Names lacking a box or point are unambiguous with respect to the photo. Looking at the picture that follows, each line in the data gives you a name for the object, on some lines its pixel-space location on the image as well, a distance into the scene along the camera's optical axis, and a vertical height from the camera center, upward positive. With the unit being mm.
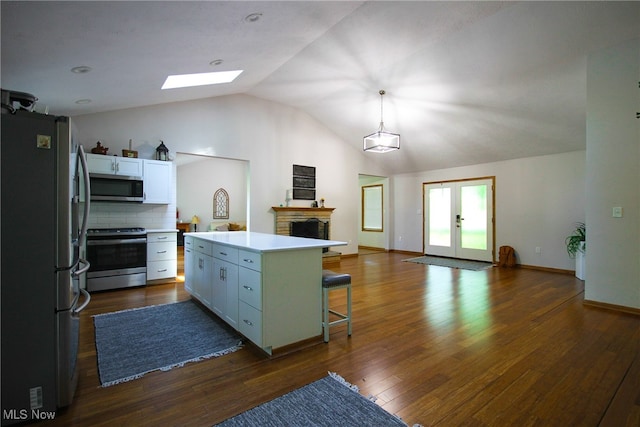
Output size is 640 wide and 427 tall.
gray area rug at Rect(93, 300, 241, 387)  2217 -1157
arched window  10445 +231
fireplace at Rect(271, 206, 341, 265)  6457 -211
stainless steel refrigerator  1551 -292
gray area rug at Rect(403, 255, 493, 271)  6280 -1198
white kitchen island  2299 -654
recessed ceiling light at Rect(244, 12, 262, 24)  2588 +1714
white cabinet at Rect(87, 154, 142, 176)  4195 +675
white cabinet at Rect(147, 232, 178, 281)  4613 -713
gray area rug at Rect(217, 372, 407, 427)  1606 -1147
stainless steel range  4117 -678
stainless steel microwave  4259 +336
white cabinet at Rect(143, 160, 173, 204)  4684 +469
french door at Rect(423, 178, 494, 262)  6875 -217
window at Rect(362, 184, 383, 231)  9133 +97
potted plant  5012 -643
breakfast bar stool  2623 -696
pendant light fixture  4781 +1176
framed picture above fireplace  6770 +651
